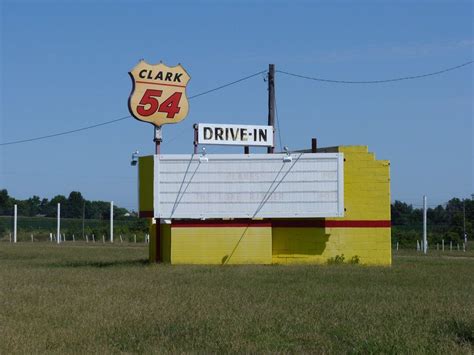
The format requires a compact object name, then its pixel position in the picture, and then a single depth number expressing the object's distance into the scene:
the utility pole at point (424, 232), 50.09
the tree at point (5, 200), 101.18
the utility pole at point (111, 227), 64.70
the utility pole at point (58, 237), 63.47
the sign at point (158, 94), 30.53
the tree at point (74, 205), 108.07
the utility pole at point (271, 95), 35.81
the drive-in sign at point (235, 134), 30.20
